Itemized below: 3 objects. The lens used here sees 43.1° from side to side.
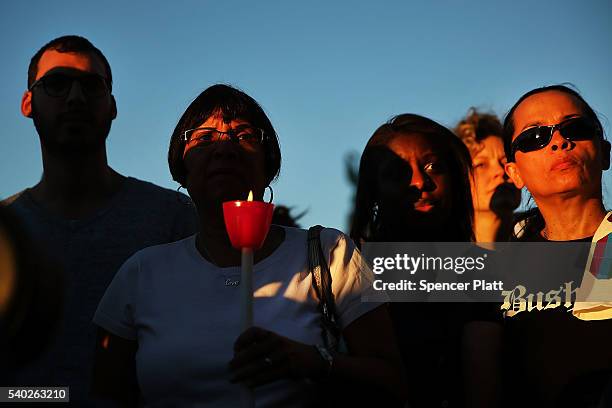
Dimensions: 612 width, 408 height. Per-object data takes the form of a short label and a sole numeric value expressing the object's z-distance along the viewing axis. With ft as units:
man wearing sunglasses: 11.84
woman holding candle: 8.18
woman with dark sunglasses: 9.71
